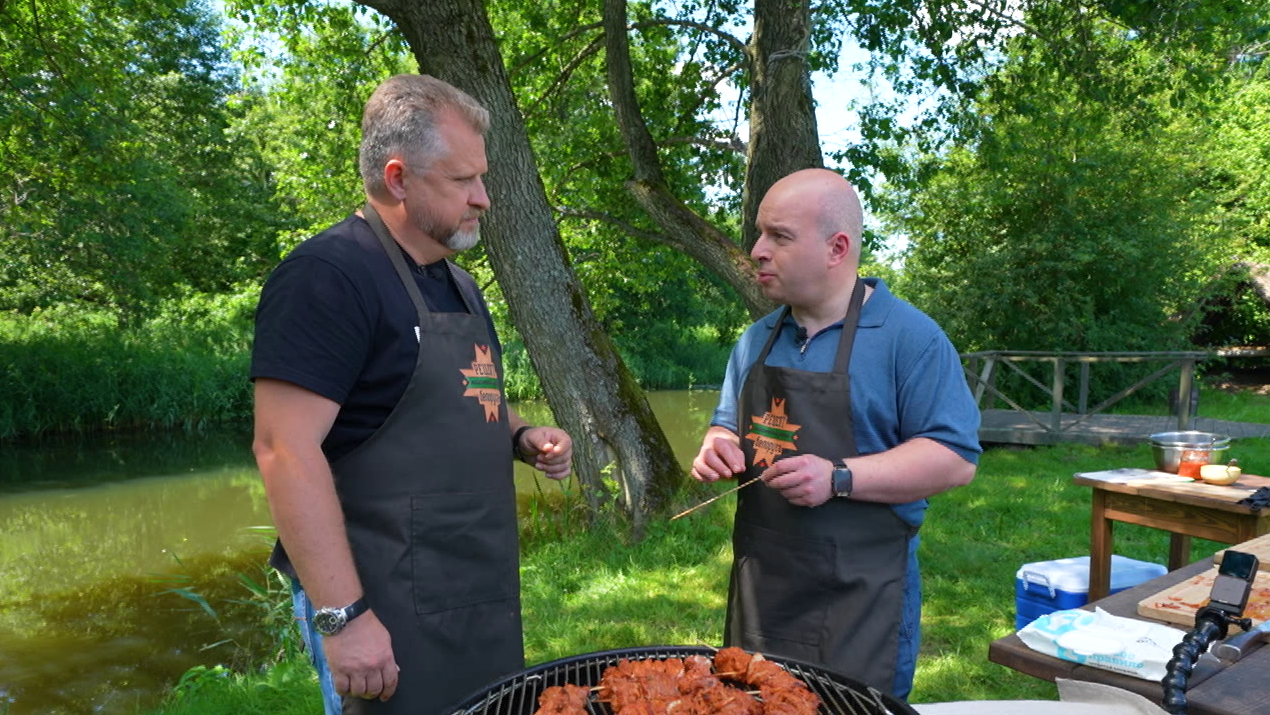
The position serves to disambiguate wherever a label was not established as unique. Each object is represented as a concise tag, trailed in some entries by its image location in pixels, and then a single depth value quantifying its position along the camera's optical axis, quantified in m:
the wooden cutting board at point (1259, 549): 2.28
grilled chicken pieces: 1.65
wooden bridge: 9.74
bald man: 2.16
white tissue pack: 1.74
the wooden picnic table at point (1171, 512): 3.36
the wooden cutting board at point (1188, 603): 1.96
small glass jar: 3.81
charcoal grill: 1.65
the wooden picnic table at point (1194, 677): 1.57
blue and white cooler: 3.76
